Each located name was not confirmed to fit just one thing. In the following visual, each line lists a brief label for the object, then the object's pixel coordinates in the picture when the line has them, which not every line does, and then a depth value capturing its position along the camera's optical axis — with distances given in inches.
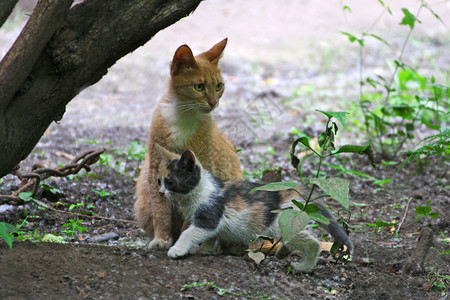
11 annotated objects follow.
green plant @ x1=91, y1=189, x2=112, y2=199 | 350.0
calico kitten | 270.4
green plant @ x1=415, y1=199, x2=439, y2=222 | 293.7
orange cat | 301.4
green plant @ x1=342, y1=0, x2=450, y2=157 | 416.5
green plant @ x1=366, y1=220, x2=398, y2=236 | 288.7
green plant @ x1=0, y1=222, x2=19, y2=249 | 208.8
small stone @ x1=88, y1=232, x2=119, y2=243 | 302.2
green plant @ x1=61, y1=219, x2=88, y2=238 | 288.8
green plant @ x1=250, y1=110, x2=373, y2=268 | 218.4
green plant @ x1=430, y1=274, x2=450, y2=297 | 251.3
